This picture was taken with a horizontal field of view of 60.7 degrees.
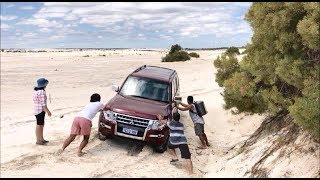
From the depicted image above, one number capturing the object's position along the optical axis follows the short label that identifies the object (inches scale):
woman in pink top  293.4
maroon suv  278.6
